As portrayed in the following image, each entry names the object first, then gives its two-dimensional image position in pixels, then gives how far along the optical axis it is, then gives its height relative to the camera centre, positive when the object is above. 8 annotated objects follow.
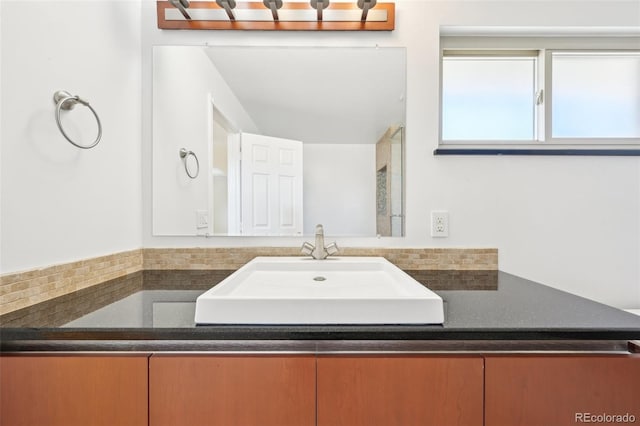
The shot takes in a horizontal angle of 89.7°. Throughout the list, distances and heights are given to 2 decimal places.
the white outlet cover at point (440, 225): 1.32 -0.05
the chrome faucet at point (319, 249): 1.26 -0.15
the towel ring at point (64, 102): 0.88 +0.30
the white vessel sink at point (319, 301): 0.69 -0.22
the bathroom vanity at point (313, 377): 0.66 -0.35
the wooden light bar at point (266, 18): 1.30 +0.78
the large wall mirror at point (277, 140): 1.31 +0.29
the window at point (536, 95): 1.40 +0.53
